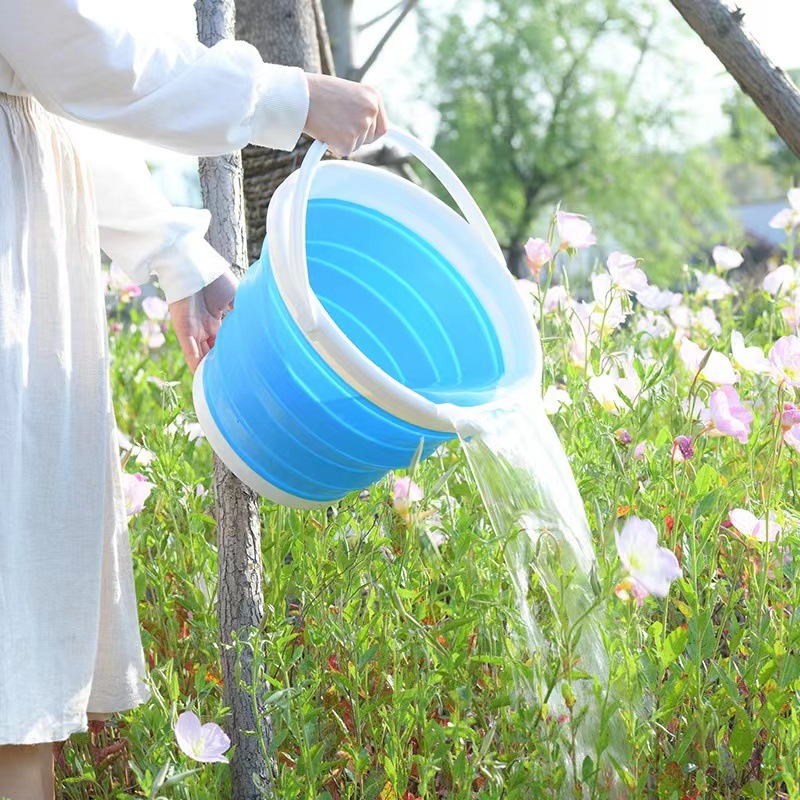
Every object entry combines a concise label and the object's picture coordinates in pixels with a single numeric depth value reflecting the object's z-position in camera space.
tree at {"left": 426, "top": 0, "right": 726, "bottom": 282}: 21.41
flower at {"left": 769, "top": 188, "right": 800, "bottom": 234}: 2.69
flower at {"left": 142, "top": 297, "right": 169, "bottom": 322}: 3.04
